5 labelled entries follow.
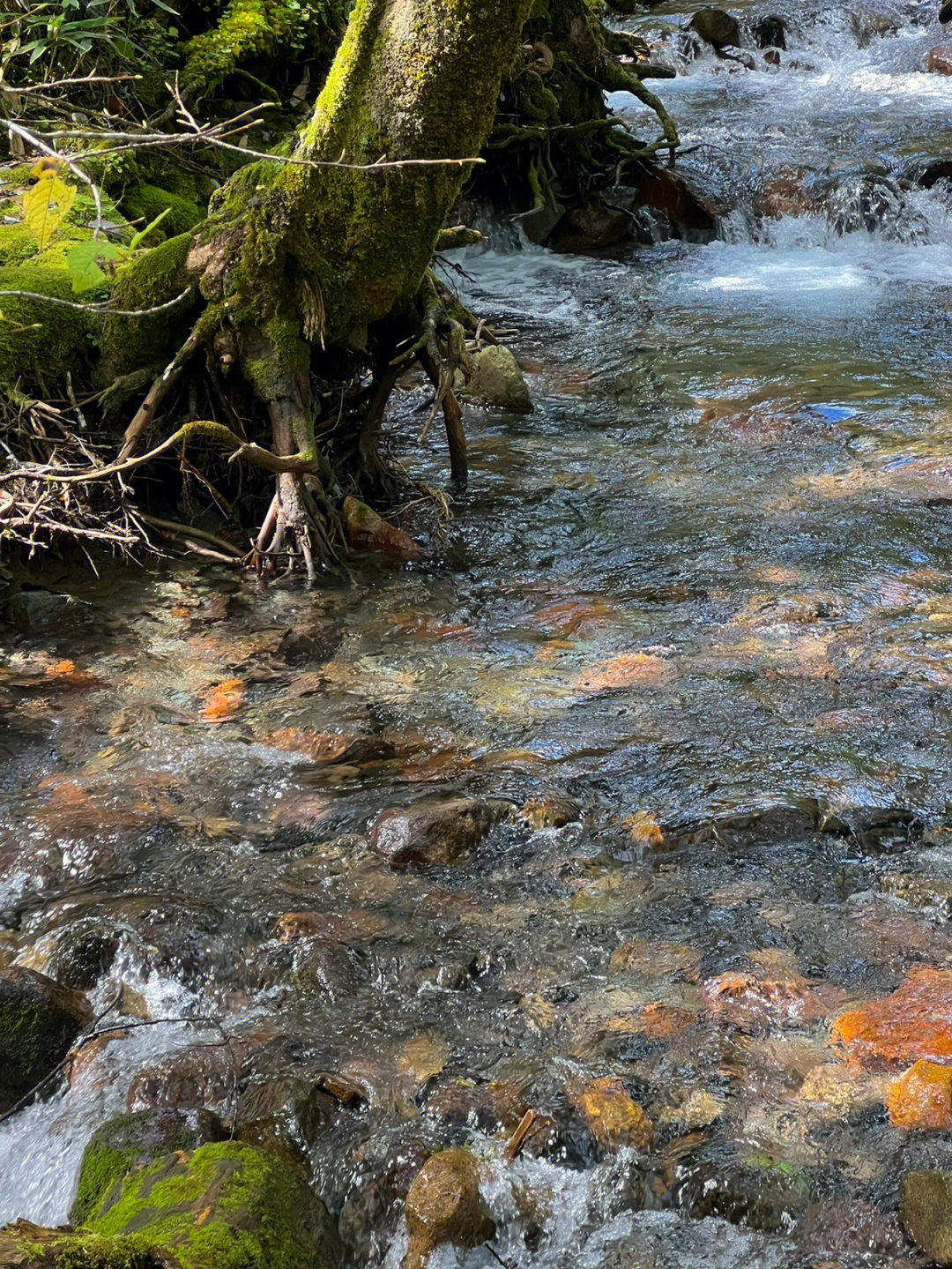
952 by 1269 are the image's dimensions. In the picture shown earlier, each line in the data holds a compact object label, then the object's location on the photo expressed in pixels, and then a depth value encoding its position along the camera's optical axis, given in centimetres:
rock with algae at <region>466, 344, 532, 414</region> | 861
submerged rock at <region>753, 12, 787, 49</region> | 1830
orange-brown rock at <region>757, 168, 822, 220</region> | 1339
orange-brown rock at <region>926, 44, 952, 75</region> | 1688
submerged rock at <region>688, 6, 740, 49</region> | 1808
